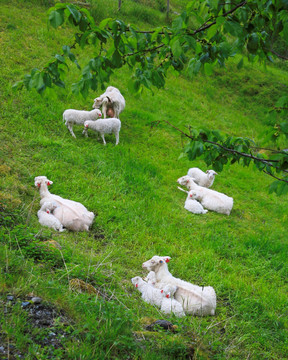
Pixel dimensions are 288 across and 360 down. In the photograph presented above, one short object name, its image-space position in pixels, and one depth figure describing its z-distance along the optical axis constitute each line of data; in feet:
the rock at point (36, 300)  20.63
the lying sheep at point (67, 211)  38.06
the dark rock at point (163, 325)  22.86
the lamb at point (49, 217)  36.86
